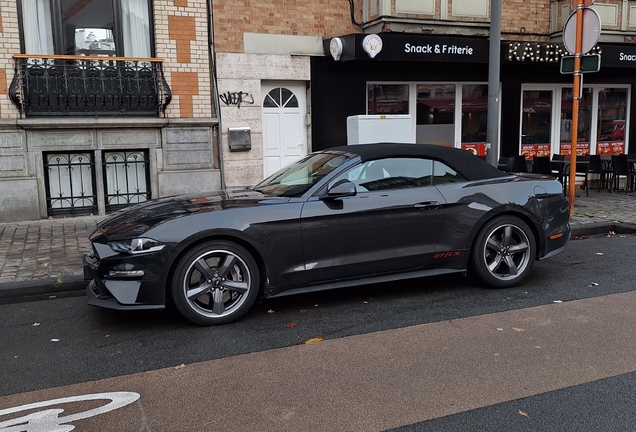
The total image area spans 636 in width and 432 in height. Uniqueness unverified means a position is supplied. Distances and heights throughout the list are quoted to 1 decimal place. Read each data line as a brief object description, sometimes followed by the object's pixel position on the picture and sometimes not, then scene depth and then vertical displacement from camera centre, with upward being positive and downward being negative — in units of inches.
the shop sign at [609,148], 607.8 -15.4
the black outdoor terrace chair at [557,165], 492.4 -27.1
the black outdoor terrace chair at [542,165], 494.6 -26.1
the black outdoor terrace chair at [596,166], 525.0 -29.5
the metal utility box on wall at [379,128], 380.5 +6.4
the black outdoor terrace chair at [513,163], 490.6 -24.2
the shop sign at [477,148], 545.0 -11.3
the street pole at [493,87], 359.9 +30.3
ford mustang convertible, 187.8 -32.9
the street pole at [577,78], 352.2 +34.9
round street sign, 346.3 +62.3
